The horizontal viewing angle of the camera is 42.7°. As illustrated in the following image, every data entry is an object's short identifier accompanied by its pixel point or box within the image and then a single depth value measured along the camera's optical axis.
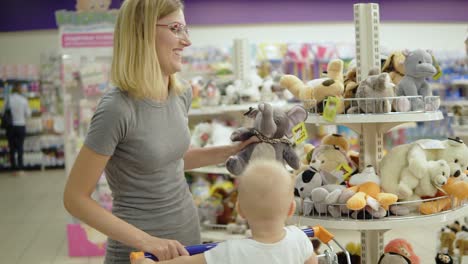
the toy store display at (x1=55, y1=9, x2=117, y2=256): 5.20
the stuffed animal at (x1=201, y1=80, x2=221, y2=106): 4.78
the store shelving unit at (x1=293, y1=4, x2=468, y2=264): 2.36
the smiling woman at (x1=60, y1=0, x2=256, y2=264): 1.69
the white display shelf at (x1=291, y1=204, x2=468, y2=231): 2.34
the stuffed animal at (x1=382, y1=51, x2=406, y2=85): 2.81
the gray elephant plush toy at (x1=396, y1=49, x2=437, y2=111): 2.64
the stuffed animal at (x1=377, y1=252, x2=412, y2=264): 2.67
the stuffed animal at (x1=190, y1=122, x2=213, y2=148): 4.84
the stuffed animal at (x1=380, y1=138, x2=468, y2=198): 2.52
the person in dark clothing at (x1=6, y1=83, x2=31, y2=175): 10.04
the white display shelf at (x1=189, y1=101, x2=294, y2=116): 4.56
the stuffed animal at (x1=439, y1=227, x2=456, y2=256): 3.77
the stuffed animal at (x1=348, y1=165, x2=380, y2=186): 2.53
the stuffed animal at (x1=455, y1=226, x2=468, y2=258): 3.63
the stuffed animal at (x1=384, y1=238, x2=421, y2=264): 2.92
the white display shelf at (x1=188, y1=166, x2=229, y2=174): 4.35
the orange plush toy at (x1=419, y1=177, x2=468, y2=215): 2.43
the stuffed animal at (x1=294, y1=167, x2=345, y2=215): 2.44
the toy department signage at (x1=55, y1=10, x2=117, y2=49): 5.21
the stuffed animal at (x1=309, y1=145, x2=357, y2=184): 2.69
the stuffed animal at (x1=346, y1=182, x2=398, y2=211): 2.33
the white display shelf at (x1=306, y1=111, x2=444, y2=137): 2.38
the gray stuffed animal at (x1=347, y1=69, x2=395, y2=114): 2.45
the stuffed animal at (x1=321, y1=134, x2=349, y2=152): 2.93
